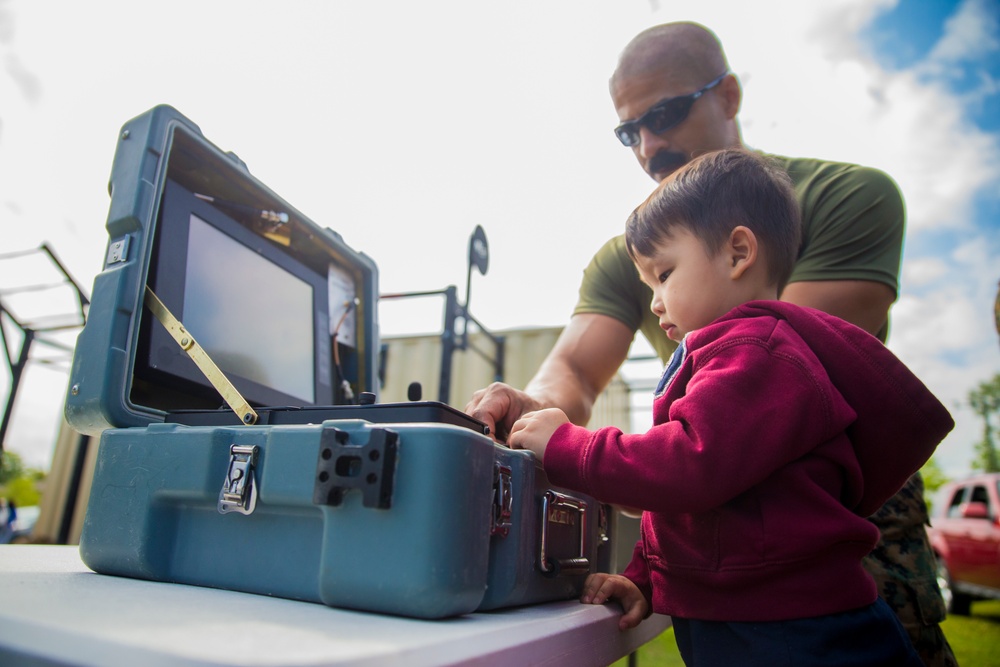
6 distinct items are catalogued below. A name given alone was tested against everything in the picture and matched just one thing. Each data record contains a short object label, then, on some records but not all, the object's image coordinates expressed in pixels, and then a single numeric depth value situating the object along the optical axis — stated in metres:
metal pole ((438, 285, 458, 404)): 4.75
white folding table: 0.38
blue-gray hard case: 0.59
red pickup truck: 6.61
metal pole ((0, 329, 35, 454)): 4.70
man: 1.35
